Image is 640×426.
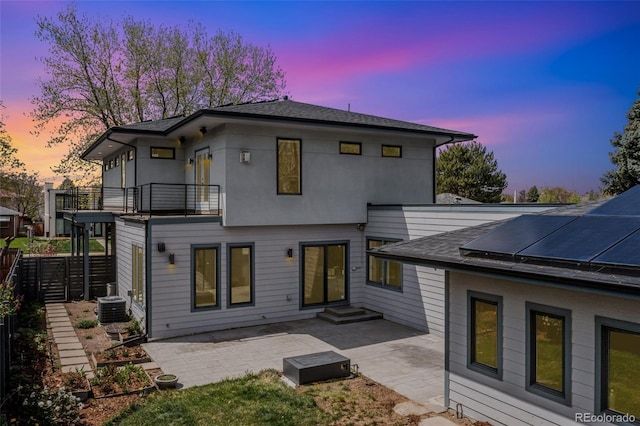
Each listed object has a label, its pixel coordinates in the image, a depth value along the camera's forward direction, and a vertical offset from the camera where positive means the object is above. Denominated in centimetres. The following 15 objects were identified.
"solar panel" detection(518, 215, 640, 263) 503 -32
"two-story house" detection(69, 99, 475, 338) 1116 +8
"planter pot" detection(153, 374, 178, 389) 768 -284
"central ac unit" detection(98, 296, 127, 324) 1221 -265
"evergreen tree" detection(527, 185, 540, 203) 5025 +184
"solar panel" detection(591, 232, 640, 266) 452 -43
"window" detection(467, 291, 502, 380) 614 -168
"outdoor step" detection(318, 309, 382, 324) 1223 -286
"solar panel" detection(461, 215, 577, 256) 579 -32
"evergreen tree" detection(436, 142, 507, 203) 3766 +300
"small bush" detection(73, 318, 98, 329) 1192 -295
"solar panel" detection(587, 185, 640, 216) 586 +7
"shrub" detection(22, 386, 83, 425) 607 -265
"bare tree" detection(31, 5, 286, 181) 2423 +753
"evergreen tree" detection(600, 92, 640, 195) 2202 +262
